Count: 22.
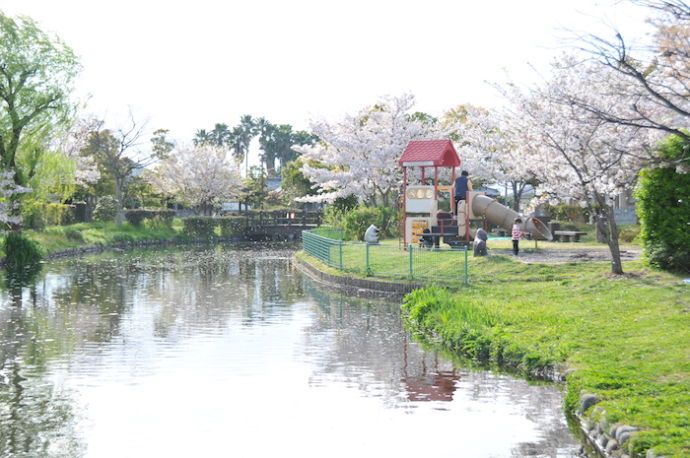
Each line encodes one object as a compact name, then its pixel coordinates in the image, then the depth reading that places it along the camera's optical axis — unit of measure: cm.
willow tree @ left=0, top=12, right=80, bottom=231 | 3750
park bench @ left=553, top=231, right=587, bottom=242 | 3438
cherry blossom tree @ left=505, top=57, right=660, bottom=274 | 2038
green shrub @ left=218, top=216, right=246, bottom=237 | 6310
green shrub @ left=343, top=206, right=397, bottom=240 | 4016
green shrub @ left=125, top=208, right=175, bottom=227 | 5766
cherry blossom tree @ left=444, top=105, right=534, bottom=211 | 4869
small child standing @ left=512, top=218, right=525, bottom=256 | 2703
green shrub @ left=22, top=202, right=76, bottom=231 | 4445
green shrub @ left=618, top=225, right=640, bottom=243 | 3375
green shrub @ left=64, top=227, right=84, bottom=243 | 4650
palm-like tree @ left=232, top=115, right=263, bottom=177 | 13638
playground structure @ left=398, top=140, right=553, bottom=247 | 3095
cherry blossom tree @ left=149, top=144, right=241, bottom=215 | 7162
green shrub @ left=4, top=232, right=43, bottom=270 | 3547
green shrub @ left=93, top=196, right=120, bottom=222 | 5753
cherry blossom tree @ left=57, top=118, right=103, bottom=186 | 5781
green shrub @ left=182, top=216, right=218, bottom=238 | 5988
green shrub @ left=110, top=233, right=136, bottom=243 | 5078
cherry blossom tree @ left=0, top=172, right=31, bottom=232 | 3541
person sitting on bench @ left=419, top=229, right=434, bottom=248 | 3055
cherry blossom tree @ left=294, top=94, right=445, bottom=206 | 4675
